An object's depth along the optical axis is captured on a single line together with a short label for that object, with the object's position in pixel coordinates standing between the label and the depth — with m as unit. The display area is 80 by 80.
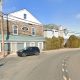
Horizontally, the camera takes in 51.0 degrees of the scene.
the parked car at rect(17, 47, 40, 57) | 13.83
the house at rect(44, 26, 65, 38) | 28.69
